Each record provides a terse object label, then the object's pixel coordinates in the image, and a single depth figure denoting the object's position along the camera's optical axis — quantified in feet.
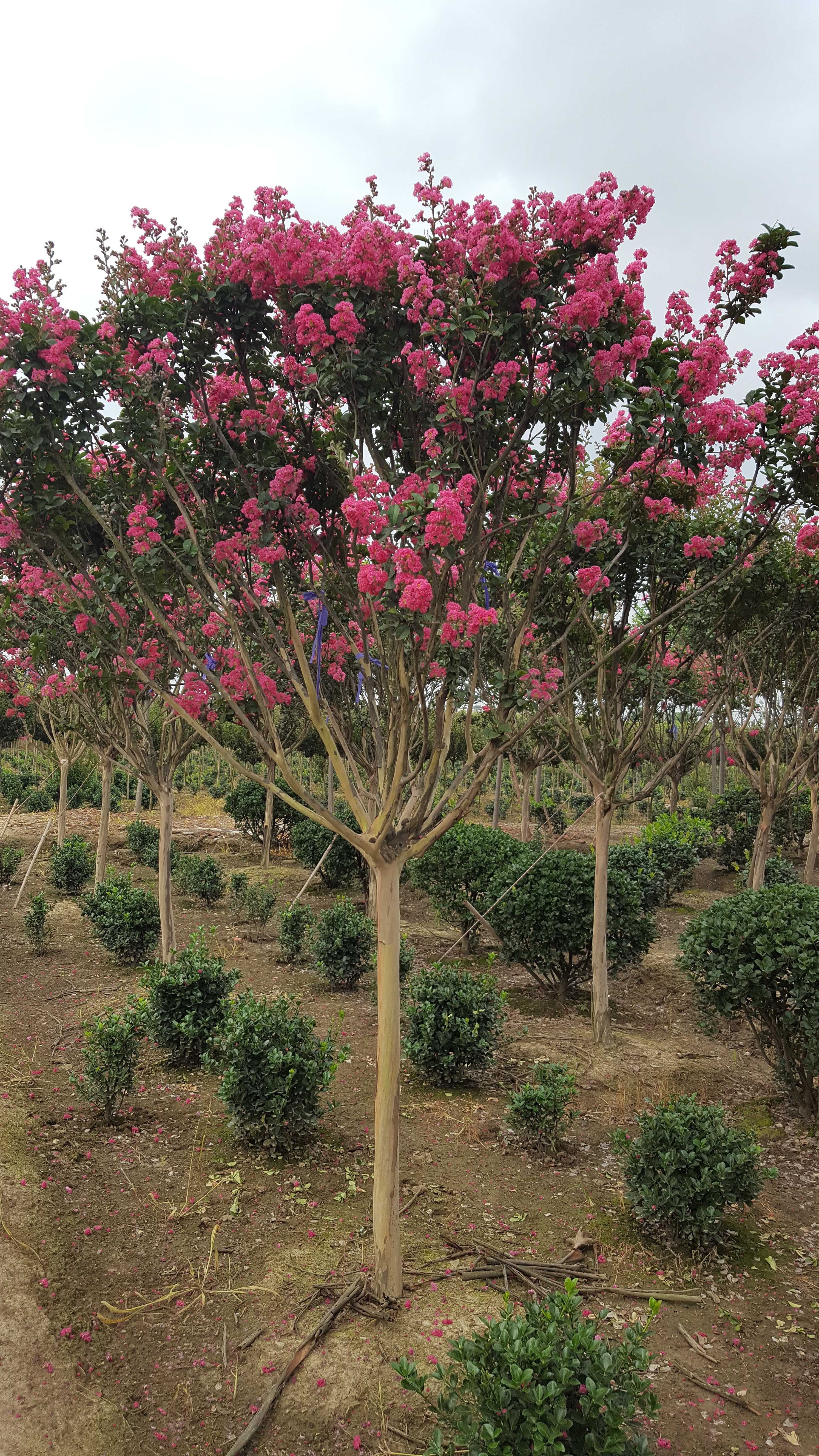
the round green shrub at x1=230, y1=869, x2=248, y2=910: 43.29
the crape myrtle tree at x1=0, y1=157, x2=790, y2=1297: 12.07
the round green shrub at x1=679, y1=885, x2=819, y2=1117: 18.57
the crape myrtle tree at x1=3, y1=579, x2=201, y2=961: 22.91
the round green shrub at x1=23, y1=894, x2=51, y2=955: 34.47
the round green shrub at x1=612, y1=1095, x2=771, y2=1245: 14.73
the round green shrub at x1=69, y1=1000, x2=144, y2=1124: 19.39
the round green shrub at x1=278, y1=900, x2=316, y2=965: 33.55
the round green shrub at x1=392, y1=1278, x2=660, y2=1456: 8.67
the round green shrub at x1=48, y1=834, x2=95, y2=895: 46.42
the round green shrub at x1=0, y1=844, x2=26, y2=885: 48.06
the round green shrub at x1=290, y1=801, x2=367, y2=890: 47.91
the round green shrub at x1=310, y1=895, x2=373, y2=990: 30.99
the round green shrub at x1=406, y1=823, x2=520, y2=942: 36.76
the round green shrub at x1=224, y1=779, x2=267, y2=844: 59.52
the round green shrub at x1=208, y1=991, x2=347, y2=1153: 17.94
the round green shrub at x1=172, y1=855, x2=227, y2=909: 43.91
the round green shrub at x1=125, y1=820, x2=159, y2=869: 54.34
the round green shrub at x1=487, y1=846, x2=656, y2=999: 28.60
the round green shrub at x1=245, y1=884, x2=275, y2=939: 39.81
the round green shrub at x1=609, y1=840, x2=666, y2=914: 33.76
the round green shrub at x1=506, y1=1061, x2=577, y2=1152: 18.31
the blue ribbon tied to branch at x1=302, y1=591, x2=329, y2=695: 14.66
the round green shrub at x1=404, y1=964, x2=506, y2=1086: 21.89
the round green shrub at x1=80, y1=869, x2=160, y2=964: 33.76
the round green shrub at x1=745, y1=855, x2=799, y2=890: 41.14
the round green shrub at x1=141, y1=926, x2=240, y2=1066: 23.35
